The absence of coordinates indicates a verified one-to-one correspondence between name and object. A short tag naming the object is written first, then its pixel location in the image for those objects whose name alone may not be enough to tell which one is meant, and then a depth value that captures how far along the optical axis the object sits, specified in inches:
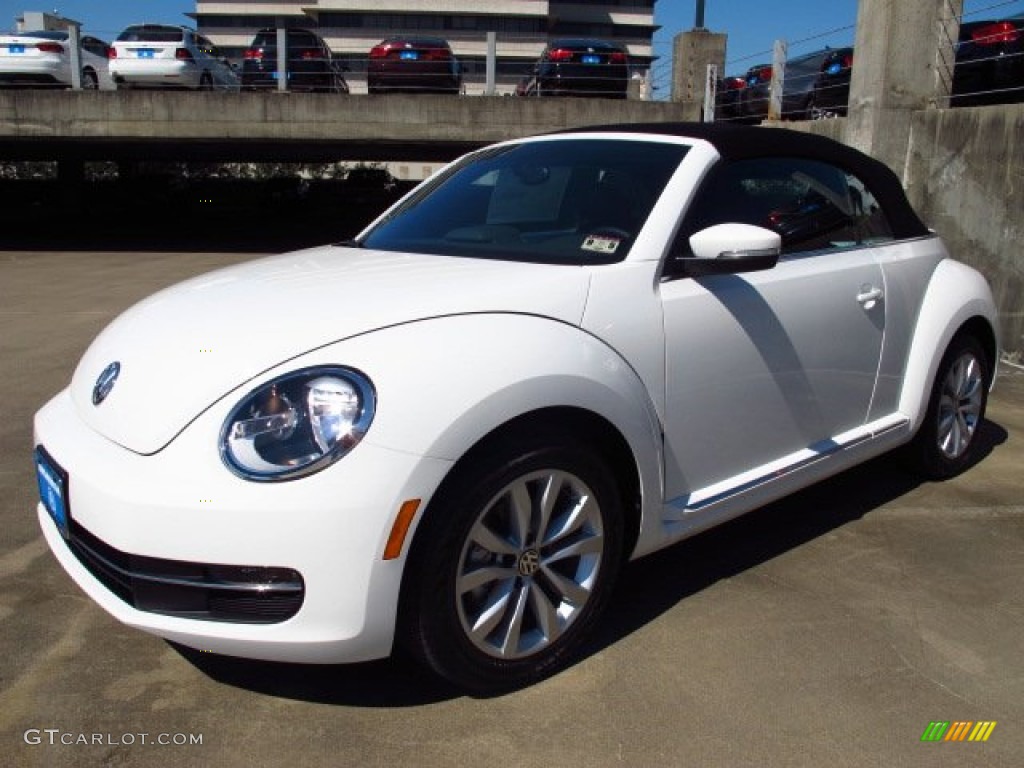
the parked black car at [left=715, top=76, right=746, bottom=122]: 600.7
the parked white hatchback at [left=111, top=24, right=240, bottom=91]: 664.4
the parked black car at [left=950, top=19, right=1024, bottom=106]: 362.0
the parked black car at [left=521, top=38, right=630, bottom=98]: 674.8
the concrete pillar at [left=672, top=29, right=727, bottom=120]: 671.1
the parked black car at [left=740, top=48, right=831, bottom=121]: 495.9
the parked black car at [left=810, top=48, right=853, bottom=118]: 465.7
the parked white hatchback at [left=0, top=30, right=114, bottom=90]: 651.5
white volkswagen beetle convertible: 86.5
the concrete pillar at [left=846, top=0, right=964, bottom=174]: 330.6
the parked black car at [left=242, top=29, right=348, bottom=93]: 703.1
